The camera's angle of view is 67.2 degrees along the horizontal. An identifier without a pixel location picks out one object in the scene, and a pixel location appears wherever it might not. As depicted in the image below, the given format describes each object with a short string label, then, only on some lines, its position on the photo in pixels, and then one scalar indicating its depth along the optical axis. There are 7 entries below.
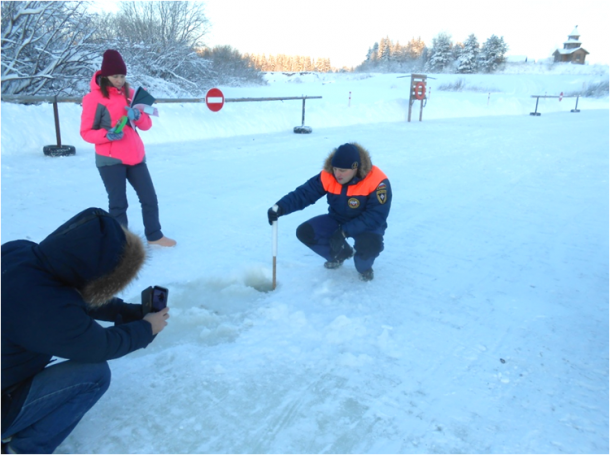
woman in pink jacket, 3.92
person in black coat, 1.60
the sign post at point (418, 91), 17.70
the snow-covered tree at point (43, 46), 10.64
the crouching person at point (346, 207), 3.48
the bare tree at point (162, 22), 22.19
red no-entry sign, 11.28
